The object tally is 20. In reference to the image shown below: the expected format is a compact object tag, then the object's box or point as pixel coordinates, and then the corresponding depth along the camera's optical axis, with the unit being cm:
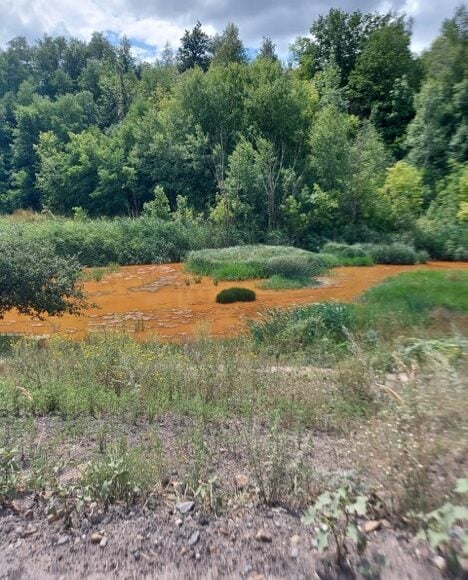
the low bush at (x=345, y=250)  2614
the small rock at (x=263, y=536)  289
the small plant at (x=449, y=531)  241
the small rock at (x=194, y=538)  291
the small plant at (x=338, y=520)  258
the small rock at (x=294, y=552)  274
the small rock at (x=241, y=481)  344
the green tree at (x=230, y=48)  4875
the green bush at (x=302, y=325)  833
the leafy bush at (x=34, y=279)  1048
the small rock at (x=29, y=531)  308
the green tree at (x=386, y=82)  4000
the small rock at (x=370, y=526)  281
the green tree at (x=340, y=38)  4631
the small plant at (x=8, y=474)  334
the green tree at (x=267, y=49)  5449
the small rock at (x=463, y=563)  243
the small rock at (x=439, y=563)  247
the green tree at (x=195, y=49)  5831
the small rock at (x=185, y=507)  319
